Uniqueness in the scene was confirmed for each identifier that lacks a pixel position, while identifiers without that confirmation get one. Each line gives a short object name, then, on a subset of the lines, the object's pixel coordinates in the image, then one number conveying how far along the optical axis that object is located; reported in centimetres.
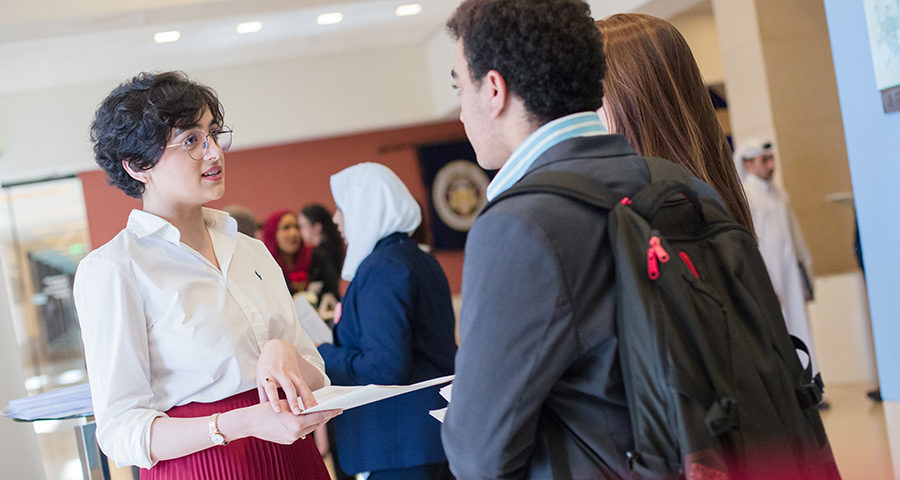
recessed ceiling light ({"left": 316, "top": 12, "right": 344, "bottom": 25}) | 754
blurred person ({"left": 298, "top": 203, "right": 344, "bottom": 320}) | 530
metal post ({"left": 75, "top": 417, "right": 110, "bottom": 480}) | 255
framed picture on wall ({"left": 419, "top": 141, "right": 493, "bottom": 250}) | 1053
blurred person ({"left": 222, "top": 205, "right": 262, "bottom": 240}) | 469
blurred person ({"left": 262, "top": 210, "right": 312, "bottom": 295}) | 575
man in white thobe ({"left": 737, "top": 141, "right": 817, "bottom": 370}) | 586
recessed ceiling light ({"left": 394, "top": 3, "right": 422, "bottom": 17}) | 750
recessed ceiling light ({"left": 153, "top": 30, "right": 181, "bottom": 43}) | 726
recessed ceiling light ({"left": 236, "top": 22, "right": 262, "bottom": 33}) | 745
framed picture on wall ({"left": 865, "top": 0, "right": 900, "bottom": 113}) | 252
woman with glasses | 164
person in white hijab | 267
